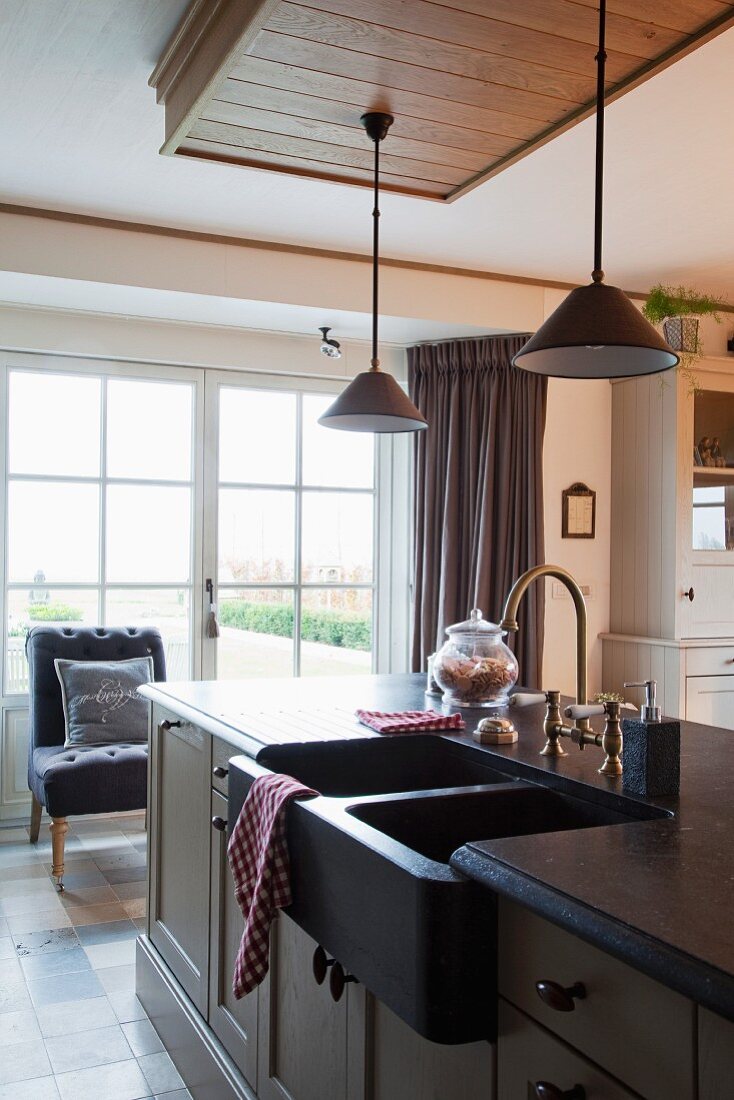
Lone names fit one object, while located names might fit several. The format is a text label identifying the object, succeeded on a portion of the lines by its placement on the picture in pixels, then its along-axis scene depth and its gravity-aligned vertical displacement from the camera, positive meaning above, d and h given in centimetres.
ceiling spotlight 457 +91
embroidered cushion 405 -69
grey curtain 461 +23
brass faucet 176 -32
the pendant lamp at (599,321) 177 +41
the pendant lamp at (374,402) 267 +38
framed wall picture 479 +16
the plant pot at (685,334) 441 +95
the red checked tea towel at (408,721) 220 -41
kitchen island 97 -48
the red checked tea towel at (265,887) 163 -58
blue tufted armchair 367 -84
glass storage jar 253 -33
